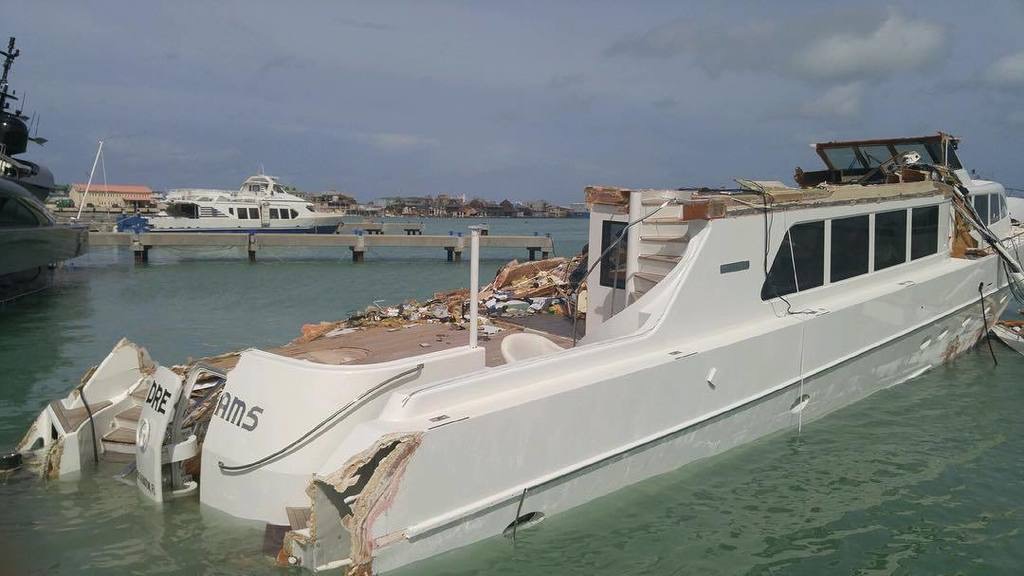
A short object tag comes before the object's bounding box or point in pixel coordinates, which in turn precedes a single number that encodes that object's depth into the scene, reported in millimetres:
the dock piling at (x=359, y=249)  33500
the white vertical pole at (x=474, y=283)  5203
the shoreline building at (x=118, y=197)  78688
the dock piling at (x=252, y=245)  32781
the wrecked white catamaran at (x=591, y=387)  4766
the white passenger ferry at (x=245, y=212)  39969
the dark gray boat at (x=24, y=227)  18891
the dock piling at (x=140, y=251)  30812
